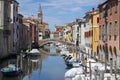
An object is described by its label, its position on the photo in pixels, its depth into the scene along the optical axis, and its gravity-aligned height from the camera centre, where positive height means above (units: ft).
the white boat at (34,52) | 116.77 -7.76
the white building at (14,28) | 106.89 +5.17
